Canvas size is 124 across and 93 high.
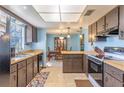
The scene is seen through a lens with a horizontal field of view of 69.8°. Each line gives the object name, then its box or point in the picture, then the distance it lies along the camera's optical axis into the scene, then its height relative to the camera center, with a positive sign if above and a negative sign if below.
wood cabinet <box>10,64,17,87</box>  1.67 -0.61
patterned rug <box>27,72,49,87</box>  2.63 -1.18
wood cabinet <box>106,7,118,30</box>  1.99 +0.61
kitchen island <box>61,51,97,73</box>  3.67 -0.77
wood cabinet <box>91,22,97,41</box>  3.25 +0.54
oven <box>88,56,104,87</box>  1.99 -0.69
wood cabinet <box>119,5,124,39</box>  1.76 +0.42
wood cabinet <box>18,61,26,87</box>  2.00 -0.71
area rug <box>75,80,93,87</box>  2.60 -1.19
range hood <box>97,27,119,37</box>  1.97 +0.30
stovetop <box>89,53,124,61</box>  2.16 -0.31
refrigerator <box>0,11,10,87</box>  1.37 -0.16
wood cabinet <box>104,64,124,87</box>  1.31 -0.54
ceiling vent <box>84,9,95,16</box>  2.25 +0.86
